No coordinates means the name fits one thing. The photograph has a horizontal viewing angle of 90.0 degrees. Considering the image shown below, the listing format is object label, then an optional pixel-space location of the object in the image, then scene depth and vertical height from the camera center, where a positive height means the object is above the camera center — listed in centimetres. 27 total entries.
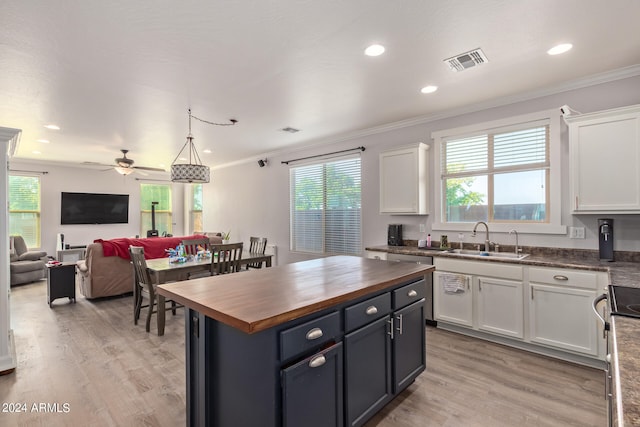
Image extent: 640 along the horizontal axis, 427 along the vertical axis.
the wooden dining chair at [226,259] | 391 -55
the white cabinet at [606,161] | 265 +46
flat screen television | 770 +23
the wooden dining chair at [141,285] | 368 -82
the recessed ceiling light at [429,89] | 327 +131
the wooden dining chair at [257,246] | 512 -49
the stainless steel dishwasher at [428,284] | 371 -81
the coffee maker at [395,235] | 444 -27
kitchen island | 141 -67
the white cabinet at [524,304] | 272 -87
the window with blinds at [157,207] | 896 +29
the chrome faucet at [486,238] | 365 -27
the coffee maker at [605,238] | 286 -22
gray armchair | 596 -88
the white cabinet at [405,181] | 409 +46
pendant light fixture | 412 +57
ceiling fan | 585 +94
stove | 140 -43
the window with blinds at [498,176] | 345 +46
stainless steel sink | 339 -44
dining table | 354 -60
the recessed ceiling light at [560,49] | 246 +130
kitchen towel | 342 -73
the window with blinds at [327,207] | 520 +15
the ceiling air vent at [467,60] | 257 +130
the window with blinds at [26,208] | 710 +22
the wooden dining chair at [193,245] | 443 -40
